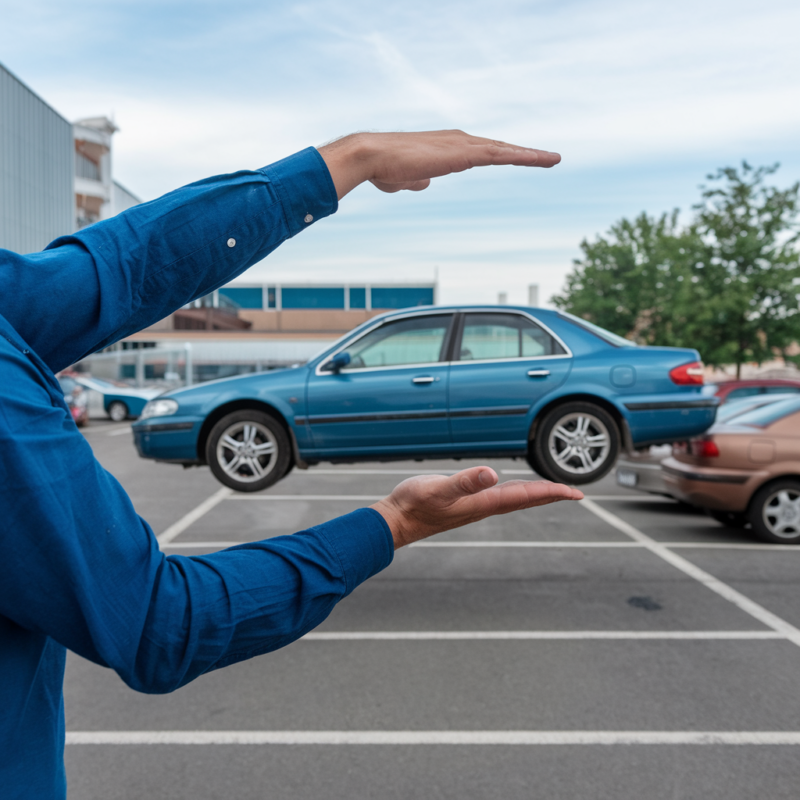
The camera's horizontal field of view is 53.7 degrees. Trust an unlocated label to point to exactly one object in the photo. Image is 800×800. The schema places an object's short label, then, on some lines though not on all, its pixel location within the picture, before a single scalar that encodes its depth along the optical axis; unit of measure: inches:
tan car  327.0
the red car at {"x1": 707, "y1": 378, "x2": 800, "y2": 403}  602.2
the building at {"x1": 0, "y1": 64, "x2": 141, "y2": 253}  1039.6
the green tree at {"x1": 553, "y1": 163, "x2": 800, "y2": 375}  696.4
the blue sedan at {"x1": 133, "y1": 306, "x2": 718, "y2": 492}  213.5
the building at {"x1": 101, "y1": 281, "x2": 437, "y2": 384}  1234.6
